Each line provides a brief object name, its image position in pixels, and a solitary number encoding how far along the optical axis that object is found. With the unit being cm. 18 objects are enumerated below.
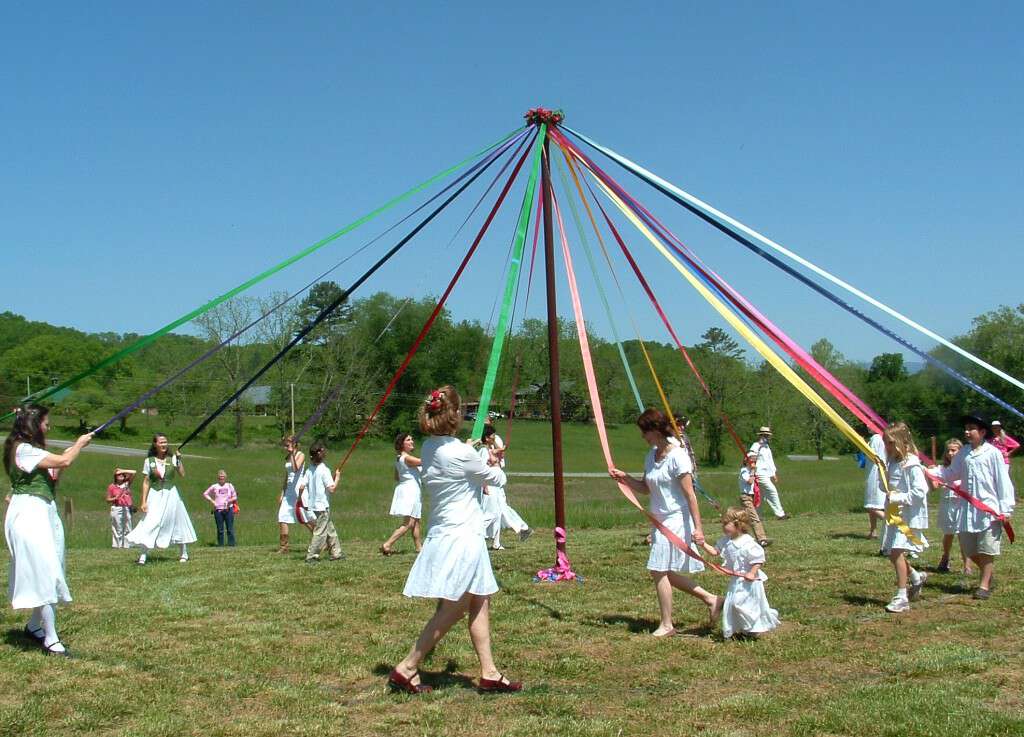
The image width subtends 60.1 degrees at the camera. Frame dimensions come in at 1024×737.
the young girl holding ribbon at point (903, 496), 699
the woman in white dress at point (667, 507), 633
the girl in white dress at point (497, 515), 1088
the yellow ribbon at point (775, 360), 638
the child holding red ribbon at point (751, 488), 1120
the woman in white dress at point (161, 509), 1095
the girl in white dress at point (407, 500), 1114
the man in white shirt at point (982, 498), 749
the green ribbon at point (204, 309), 628
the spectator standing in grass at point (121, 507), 1470
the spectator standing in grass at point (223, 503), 1476
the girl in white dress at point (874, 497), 1148
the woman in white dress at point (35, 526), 585
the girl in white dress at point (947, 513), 816
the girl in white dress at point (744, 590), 626
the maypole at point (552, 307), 808
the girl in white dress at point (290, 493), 1195
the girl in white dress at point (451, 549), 500
